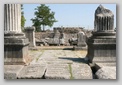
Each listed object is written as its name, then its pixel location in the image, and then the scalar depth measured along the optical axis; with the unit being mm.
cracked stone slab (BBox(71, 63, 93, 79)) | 5348
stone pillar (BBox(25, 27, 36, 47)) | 12938
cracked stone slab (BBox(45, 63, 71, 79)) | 5328
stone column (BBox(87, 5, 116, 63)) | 6508
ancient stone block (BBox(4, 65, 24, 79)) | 5277
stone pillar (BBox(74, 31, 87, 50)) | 12539
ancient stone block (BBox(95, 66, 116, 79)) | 5309
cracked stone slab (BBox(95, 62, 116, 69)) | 5867
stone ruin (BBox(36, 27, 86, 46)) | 16350
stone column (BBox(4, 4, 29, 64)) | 6152
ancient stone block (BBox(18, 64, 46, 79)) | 5336
